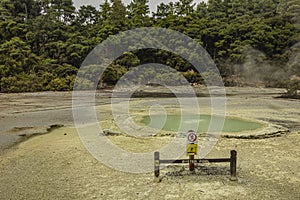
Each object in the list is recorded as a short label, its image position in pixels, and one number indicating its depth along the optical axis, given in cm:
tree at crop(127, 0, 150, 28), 4788
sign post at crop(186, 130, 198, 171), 629
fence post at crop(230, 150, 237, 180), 619
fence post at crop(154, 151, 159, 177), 620
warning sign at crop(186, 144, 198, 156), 634
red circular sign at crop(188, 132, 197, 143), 628
